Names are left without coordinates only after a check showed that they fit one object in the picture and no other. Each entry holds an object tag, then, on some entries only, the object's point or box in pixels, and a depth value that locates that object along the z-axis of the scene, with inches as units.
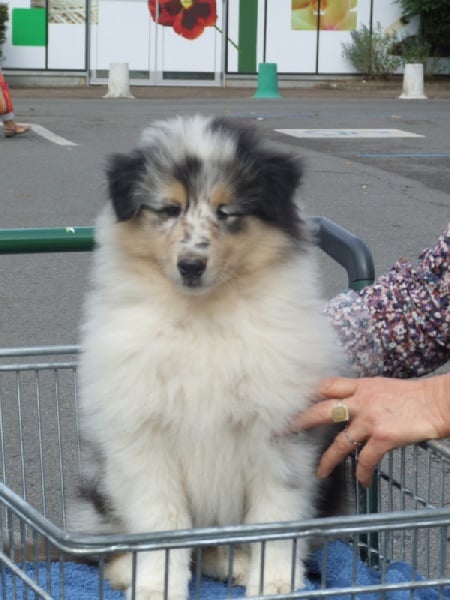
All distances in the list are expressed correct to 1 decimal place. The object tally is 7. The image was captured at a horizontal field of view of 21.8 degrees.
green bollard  898.1
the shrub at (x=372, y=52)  1055.1
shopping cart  68.7
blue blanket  94.6
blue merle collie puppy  95.5
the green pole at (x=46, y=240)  107.4
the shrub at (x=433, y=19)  1047.6
